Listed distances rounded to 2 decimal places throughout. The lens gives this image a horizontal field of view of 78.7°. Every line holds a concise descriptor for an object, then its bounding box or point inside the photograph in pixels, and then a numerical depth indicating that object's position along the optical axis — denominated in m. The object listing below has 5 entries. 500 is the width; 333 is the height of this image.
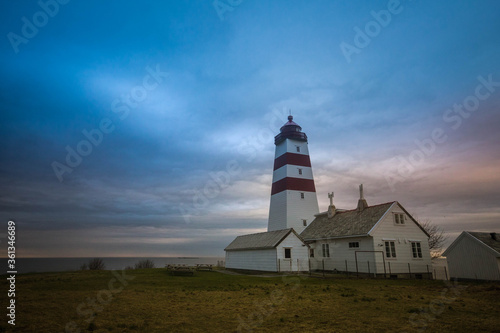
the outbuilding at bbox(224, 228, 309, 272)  27.28
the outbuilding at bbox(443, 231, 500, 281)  20.69
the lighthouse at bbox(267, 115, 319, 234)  35.66
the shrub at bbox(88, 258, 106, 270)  35.00
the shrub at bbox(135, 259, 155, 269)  41.78
